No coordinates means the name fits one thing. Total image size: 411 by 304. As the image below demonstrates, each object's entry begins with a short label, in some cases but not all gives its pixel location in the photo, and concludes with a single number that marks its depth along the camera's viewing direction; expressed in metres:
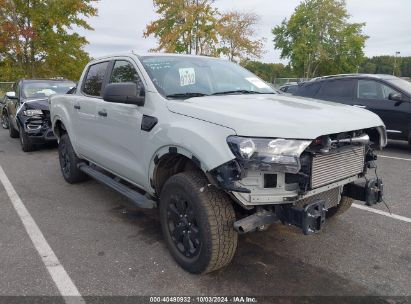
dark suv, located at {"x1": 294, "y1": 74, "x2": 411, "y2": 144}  7.65
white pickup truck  2.54
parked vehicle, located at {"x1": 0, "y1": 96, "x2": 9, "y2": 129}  11.97
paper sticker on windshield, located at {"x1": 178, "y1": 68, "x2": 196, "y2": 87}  3.58
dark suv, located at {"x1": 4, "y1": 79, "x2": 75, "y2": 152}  8.10
